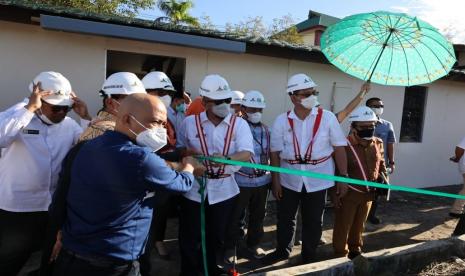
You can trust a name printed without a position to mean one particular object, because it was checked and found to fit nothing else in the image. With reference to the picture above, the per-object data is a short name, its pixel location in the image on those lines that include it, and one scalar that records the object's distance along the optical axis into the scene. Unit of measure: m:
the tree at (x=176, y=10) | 24.58
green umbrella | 3.99
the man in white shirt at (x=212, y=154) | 3.54
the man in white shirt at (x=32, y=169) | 2.85
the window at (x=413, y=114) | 9.12
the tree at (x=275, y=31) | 24.72
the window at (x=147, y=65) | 7.36
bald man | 2.05
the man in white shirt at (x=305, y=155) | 3.97
